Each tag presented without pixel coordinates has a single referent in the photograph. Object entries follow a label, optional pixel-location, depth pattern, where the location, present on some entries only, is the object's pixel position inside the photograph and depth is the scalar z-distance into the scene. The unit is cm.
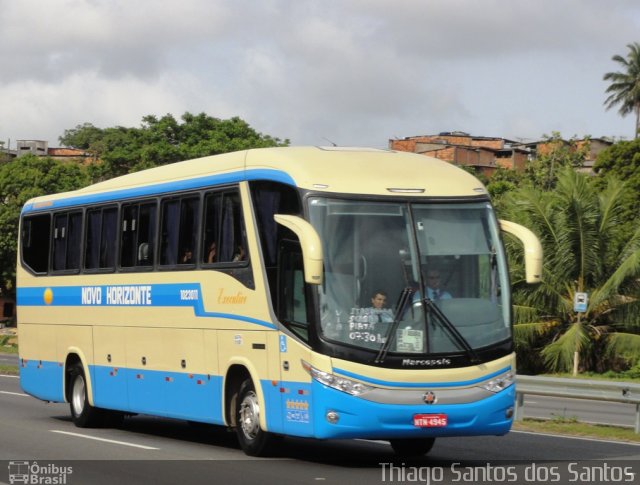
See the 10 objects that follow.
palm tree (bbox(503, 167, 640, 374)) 3809
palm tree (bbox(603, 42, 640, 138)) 10375
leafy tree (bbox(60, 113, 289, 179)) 7081
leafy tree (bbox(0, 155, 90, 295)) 8275
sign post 3553
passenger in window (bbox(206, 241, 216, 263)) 1545
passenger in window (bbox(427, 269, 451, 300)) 1307
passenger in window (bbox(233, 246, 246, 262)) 1463
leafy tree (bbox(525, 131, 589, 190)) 6688
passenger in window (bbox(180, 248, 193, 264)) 1607
